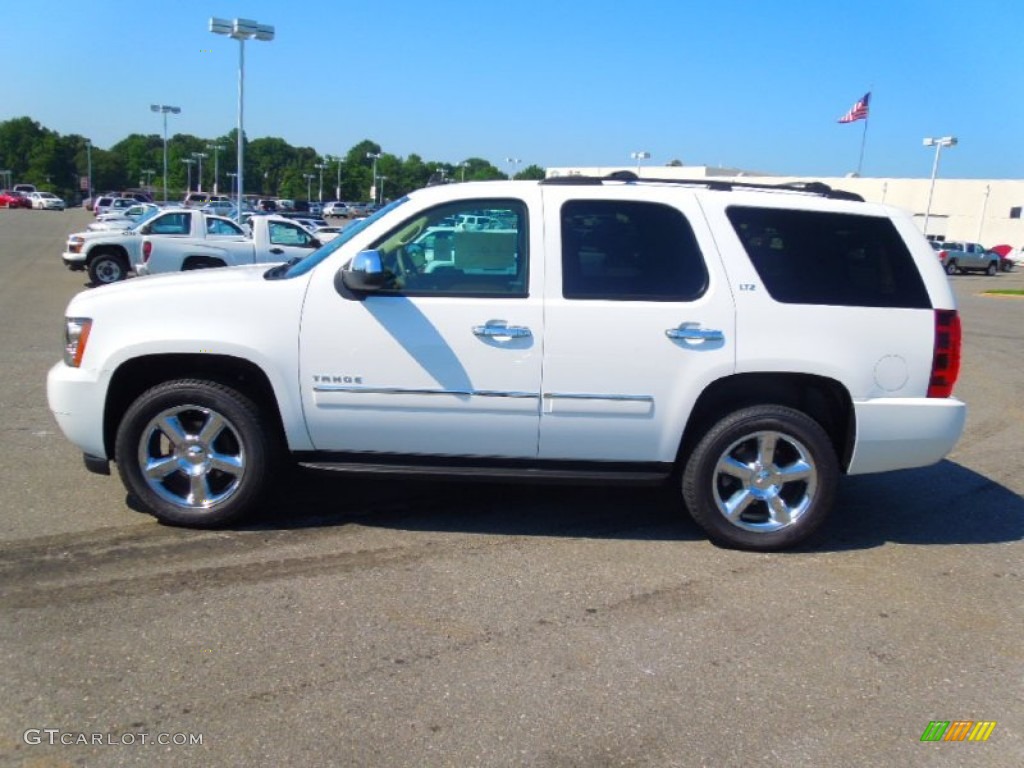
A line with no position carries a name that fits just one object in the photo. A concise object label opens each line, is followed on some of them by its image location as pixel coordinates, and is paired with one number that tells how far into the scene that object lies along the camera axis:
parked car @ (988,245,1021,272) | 51.62
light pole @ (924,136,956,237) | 46.66
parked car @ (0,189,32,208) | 72.81
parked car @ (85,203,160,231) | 25.22
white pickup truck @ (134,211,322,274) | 15.84
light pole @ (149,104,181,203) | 47.09
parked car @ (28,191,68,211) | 71.88
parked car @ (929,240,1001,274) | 46.19
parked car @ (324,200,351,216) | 74.50
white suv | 4.43
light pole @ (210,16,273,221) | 25.94
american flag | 44.47
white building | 65.44
